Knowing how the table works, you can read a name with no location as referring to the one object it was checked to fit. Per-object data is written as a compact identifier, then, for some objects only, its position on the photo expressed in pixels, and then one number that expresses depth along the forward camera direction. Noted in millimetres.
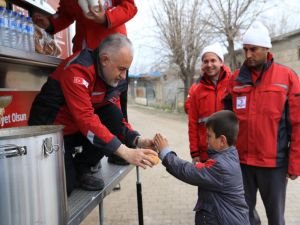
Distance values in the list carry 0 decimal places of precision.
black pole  2237
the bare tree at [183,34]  12120
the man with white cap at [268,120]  1954
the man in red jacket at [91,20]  1792
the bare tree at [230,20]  11472
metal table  1443
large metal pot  976
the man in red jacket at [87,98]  1469
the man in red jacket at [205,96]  2422
